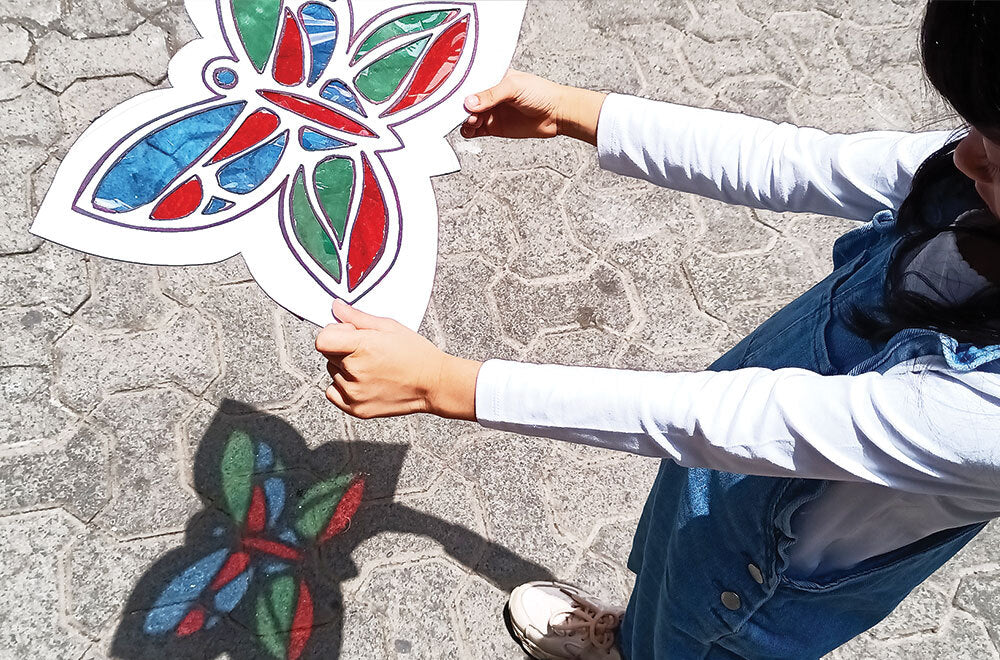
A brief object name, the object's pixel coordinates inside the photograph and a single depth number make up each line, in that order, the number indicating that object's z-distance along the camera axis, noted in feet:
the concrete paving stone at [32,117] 7.17
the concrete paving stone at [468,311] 6.97
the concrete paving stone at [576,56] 8.36
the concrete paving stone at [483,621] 5.93
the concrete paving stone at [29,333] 6.45
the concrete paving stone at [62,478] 6.02
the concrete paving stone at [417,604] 5.86
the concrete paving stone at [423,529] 6.15
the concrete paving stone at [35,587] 5.58
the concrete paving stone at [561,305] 7.13
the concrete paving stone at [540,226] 7.39
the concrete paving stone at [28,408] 6.21
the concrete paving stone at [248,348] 6.57
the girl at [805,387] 2.41
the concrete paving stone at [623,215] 7.60
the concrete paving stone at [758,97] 8.45
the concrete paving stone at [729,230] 7.74
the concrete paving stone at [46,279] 6.66
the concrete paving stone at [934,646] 6.16
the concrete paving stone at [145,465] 6.01
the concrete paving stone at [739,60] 8.61
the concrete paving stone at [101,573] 5.69
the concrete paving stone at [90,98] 7.26
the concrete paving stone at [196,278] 6.86
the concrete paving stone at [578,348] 7.02
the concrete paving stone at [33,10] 7.76
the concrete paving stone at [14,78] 7.36
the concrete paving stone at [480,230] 7.39
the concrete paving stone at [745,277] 7.52
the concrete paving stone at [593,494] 6.42
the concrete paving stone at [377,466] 6.38
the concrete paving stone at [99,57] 7.48
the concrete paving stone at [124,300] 6.65
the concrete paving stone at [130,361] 6.41
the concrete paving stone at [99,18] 7.75
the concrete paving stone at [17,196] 6.84
